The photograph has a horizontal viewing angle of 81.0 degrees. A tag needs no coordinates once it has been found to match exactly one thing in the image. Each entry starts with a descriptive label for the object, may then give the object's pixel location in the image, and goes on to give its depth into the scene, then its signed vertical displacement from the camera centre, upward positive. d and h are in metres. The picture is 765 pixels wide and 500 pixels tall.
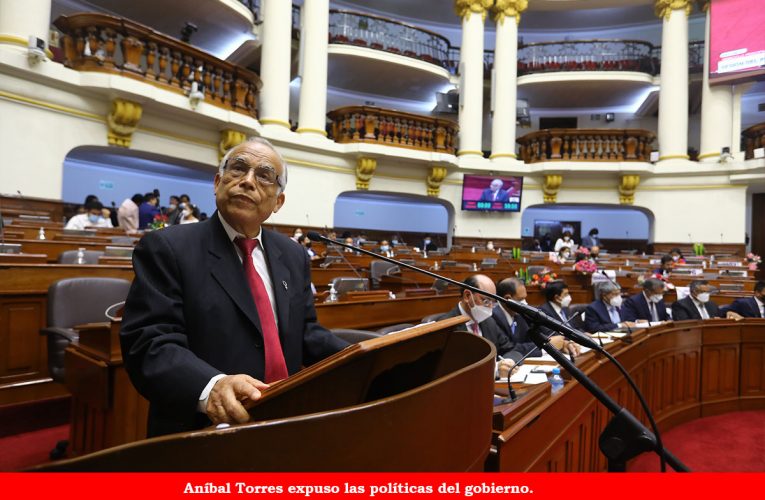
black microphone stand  1.04 -0.43
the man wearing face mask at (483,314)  2.74 -0.42
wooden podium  0.51 -0.24
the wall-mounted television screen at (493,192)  11.16 +1.39
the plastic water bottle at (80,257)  3.44 -0.16
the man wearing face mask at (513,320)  3.16 -0.54
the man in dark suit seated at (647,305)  4.48 -0.54
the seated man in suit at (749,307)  4.80 -0.58
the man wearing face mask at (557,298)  4.02 -0.45
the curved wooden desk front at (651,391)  1.49 -0.82
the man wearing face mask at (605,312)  4.02 -0.57
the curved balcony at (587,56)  12.54 +5.69
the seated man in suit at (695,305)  4.64 -0.55
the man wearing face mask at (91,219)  5.91 +0.25
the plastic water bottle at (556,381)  1.85 -0.57
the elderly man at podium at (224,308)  0.88 -0.16
